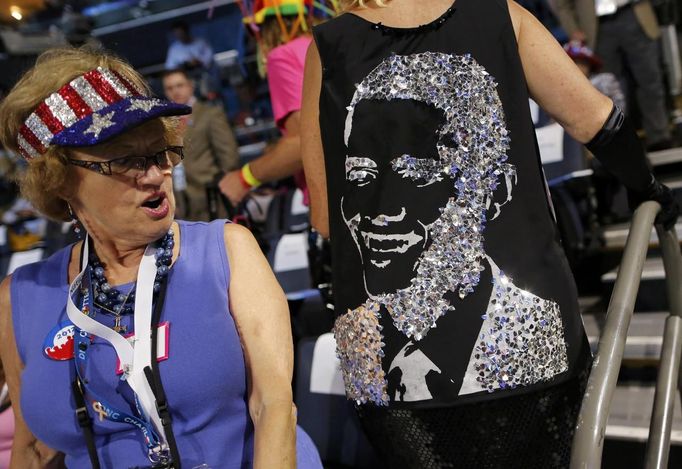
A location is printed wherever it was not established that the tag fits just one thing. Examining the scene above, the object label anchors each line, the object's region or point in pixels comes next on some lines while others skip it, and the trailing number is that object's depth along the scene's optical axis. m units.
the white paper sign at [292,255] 3.76
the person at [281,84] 2.29
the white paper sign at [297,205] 4.82
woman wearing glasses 1.39
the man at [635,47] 4.75
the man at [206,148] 5.80
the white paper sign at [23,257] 4.82
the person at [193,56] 8.41
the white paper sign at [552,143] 3.73
